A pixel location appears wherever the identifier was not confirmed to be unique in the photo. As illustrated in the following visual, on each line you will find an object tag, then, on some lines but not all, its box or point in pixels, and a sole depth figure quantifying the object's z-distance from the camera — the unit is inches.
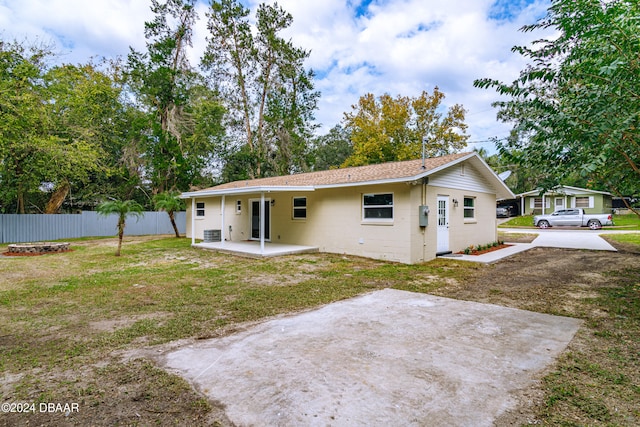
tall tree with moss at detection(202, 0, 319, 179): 870.4
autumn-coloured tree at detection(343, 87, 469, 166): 968.9
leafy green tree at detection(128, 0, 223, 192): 684.1
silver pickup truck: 830.5
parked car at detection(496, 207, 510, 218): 1246.3
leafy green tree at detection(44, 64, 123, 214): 567.8
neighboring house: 1023.6
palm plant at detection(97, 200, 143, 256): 387.2
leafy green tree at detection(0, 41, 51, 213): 465.1
